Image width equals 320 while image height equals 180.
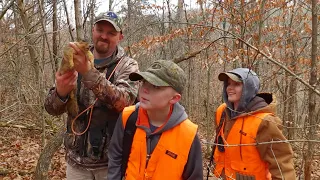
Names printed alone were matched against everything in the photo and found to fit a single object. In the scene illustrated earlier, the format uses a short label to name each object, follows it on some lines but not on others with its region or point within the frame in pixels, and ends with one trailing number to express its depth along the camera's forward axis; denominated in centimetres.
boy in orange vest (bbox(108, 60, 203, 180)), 202
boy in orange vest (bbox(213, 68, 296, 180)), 274
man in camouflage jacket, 222
